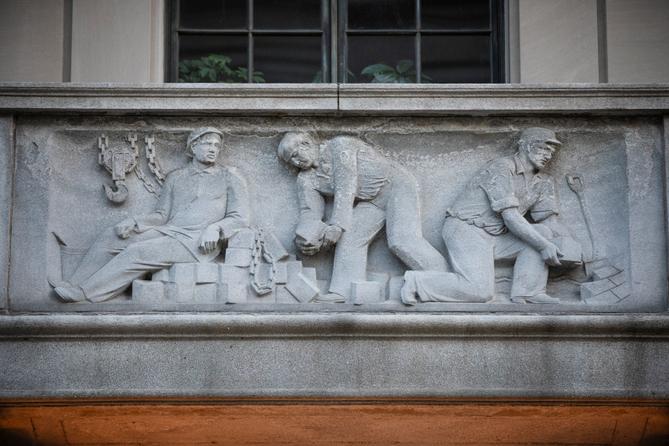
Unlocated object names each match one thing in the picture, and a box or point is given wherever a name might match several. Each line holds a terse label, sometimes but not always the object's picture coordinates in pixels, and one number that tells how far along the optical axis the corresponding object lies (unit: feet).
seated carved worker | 44.95
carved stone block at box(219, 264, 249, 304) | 44.63
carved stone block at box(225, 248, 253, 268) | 45.10
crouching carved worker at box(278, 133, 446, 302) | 45.22
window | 51.13
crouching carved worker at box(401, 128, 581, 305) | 44.79
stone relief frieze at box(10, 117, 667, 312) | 44.91
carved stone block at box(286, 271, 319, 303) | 44.87
